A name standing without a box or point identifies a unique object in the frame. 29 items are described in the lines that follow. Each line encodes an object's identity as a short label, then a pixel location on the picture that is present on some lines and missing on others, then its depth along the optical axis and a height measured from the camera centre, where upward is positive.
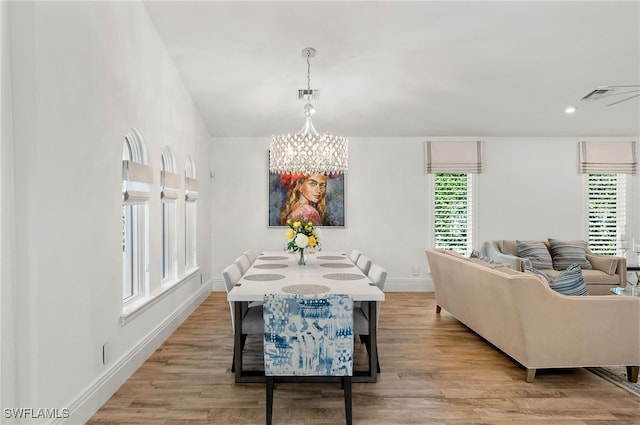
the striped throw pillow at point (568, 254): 5.91 -0.65
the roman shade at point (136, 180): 3.30 +0.26
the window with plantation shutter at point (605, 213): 6.66 -0.08
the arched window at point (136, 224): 3.55 -0.11
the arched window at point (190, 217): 5.36 -0.07
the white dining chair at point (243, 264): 4.09 -0.54
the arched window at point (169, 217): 4.42 -0.06
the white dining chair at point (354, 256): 4.78 -0.53
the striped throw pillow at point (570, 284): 3.23 -0.59
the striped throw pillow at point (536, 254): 5.90 -0.64
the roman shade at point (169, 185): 4.20 +0.28
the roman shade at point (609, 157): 6.54 +0.80
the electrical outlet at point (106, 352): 2.89 -0.98
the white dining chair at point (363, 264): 4.16 -0.55
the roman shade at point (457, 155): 6.54 +0.85
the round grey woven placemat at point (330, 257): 4.77 -0.54
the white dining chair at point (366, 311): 3.26 -0.83
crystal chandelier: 3.99 +0.56
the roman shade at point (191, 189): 5.19 +0.29
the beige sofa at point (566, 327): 3.12 -0.89
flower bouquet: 4.07 -0.24
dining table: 2.98 -0.57
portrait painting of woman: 6.58 +0.20
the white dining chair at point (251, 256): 4.88 -0.54
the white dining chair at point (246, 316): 3.21 -0.83
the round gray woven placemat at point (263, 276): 3.51 -0.56
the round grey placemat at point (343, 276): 3.52 -0.56
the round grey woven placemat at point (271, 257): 4.71 -0.53
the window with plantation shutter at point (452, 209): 6.66 +0.01
